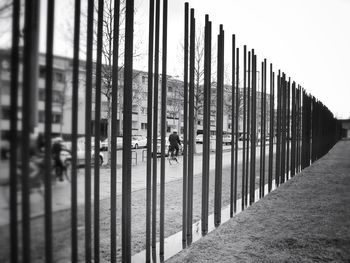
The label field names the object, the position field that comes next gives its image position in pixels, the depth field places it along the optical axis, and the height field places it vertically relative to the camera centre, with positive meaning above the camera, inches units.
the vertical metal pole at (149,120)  117.2 +4.2
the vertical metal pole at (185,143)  142.7 -4.2
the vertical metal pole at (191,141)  145.1 -3.5
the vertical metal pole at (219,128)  174.0 +2.6
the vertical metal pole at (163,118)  124.9 +5.5
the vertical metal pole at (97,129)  93.7 +1.0
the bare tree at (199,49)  597.3 +150.1
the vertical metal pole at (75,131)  85.5 +0.4
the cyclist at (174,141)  655.1 -15.9
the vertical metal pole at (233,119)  189.2 +7.3
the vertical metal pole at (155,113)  120.4 +6.9
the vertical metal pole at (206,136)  159.6 -1.4
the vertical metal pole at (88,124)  89.5 +2.2
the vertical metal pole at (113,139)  100.7 -2.0
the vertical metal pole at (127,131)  106.7 +0.5
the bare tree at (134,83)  269.1 +102.0
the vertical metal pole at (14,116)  72.4 +3.4
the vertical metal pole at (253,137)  228.5 -2.6
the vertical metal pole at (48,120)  78.7 +2.8
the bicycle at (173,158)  613.0 -45.4
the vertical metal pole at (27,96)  74.0 +7.8
